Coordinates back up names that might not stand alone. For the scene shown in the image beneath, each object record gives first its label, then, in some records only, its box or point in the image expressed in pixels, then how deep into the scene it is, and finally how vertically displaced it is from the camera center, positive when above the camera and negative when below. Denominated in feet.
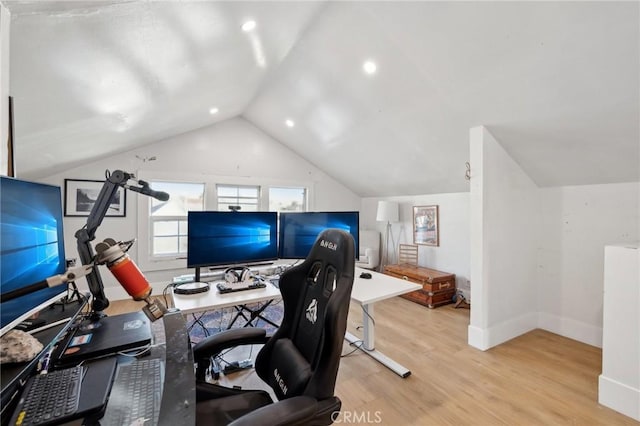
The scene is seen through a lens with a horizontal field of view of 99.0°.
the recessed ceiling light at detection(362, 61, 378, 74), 8.45 +4.60
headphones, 6.81 -1.57
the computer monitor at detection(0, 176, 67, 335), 2.79 -0.37
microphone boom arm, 3.85 -0.26
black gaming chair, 3.00 -1.97
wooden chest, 11.96 -3.26
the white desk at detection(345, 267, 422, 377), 6.46 -1.93
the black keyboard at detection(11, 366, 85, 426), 2.25 -1.67
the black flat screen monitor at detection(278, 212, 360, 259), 7.72 -0.48
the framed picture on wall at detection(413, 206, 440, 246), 13.99 -0.65
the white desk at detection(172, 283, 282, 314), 5.33 -1.81
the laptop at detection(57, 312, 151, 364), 3.25 -1.66
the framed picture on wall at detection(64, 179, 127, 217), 11.85 +0.73
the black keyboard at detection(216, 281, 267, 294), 6.15 -1.73
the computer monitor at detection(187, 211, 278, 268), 6.55 -0.64
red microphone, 3.13 -0.66
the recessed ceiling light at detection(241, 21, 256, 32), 6.62 +4.62
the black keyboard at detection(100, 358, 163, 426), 2.44 -1.83
